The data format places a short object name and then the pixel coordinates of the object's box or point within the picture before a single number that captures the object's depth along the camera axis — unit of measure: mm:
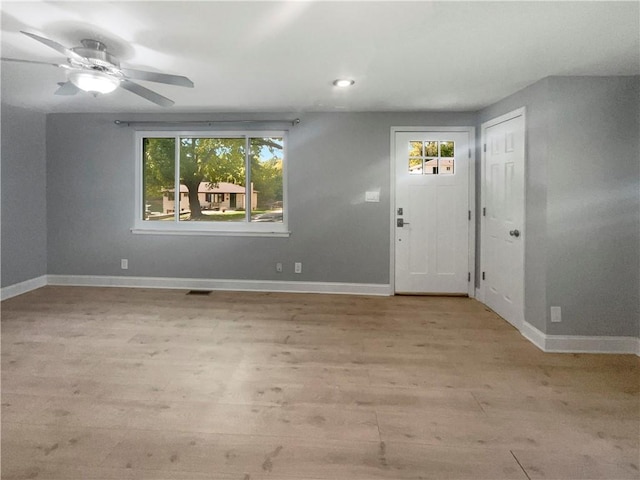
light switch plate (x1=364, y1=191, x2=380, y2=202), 4629
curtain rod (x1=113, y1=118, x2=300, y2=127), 4602
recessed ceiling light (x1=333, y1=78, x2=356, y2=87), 3246
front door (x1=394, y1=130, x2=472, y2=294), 4543
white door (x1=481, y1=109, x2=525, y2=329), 3445
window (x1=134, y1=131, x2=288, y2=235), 4793
